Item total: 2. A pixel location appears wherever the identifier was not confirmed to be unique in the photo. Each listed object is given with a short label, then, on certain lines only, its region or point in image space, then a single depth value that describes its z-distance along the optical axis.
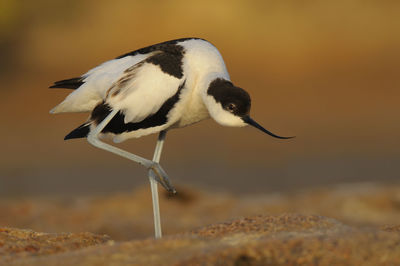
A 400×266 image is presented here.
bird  9.60
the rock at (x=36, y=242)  8.21
